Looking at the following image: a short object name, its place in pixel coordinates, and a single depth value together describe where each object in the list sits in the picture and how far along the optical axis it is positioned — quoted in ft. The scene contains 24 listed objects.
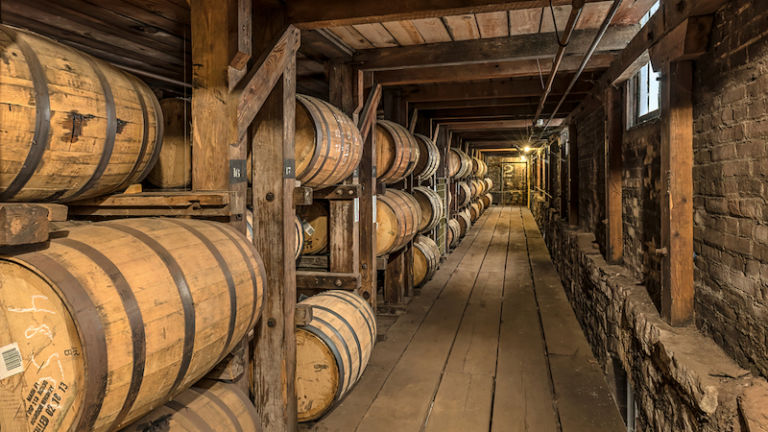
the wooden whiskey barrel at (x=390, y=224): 17.10
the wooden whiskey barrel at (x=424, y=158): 22.38
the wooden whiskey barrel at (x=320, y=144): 10.62
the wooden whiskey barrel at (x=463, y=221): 41.08
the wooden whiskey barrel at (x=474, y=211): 51.30
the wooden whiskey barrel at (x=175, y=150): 8.42
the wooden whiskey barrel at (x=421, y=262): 22.56
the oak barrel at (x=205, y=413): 5.86
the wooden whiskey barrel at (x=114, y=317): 4.14
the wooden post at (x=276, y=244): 9.36
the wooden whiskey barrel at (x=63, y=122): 4.71
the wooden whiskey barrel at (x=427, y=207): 23.15
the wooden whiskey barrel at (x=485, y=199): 68.95
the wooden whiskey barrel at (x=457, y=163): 34.53
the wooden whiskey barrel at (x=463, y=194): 41.95
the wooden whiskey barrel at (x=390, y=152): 17.35
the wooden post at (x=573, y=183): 25.79
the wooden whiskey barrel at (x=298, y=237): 11.64
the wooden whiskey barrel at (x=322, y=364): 10.14
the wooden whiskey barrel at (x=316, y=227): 13.87
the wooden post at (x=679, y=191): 9.61
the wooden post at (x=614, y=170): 16.39
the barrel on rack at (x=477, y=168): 52.50
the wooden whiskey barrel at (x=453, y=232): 33.81
